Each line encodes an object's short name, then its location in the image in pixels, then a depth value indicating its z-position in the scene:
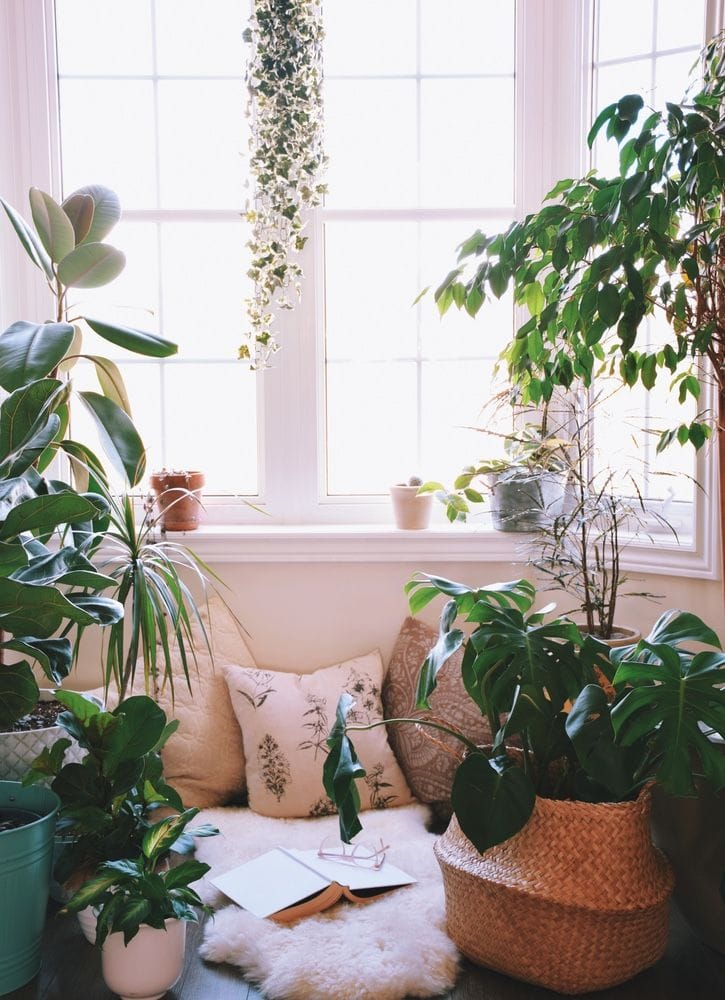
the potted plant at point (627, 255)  1.61
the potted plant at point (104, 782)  2.00
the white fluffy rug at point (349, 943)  1.87
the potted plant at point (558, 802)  1.75
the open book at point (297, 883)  2.12
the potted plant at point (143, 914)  1.78
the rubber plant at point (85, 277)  2.19
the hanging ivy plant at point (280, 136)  2.62
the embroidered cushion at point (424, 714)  2.58
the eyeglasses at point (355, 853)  2.31
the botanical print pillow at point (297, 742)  2.59
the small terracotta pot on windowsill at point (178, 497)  2.88
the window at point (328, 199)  2.92
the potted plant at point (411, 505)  2.88
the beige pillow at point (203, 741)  2.64
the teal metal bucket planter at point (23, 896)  1.89
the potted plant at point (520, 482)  2.68
